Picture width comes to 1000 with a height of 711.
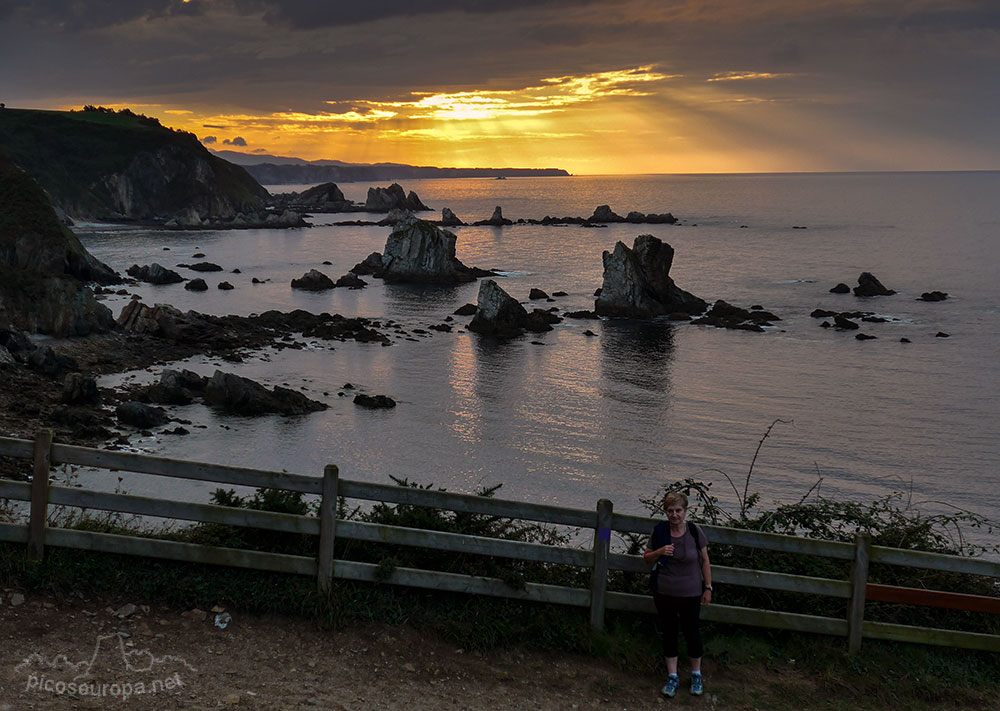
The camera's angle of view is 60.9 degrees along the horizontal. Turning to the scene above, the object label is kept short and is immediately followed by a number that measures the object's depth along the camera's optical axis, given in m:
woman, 8.31
